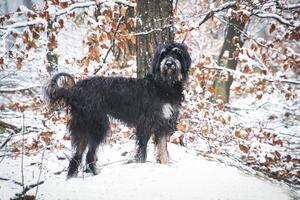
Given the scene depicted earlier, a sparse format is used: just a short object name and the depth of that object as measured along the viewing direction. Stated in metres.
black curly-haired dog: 5.15
